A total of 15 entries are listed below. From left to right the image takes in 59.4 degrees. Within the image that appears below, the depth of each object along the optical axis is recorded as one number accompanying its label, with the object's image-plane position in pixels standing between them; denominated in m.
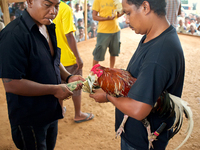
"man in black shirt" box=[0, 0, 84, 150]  1.44
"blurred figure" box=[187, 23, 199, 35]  9.93
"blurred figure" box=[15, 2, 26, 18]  6.01
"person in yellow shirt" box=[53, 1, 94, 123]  2.94
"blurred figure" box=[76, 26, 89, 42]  8.36
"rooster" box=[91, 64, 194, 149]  1.47
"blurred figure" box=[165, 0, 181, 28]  4.77
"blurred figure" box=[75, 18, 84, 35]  8.15
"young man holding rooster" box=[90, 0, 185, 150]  1.20
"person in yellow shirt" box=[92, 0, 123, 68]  4.82
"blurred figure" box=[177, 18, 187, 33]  10.38
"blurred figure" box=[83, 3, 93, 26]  8.45
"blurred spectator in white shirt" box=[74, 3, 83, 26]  7.91
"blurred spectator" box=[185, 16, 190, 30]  10.22
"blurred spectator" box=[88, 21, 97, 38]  8.86
